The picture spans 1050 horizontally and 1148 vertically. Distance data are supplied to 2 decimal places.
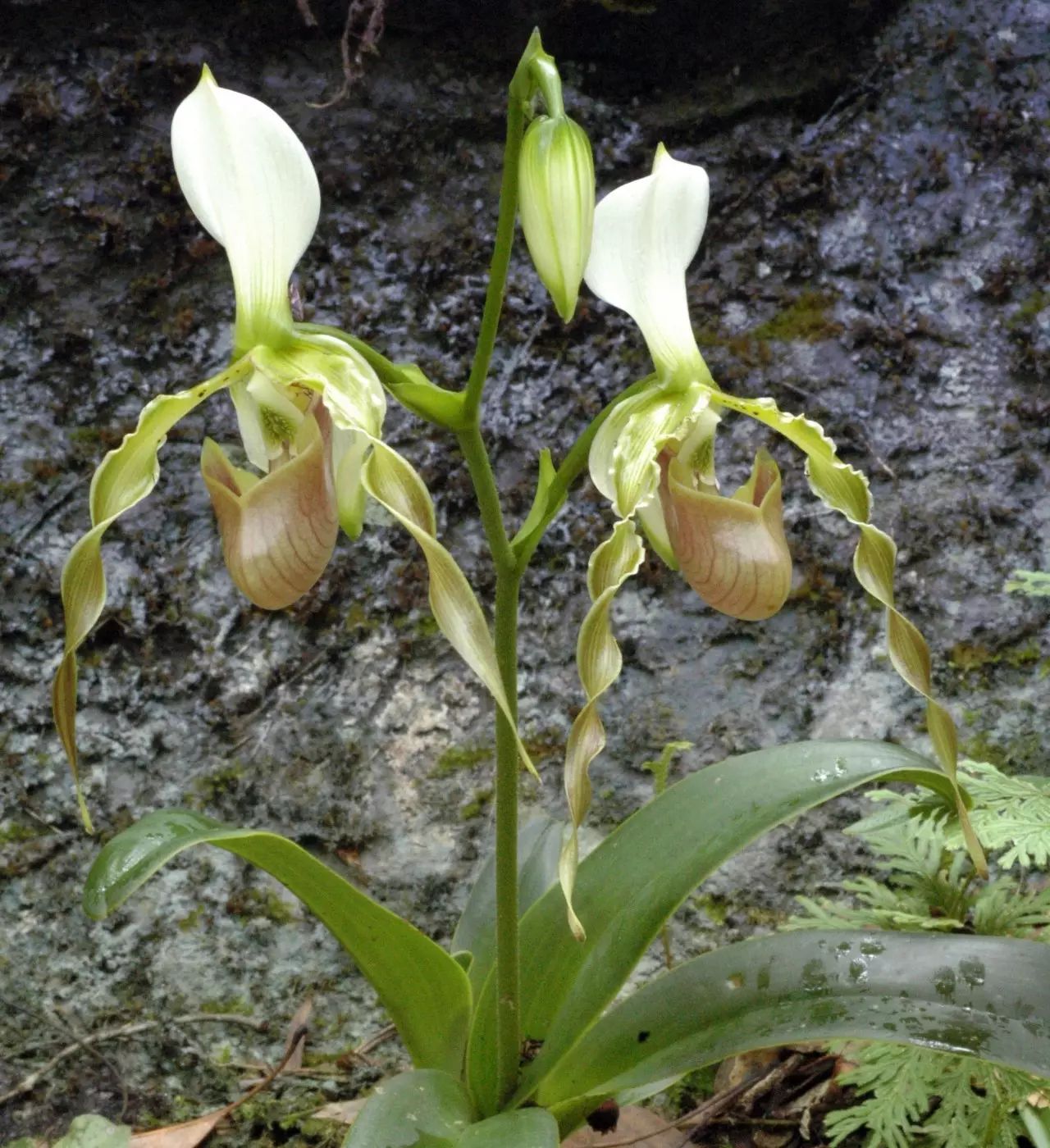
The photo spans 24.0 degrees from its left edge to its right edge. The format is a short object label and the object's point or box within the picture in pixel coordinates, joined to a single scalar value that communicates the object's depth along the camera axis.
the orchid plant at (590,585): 0.43
